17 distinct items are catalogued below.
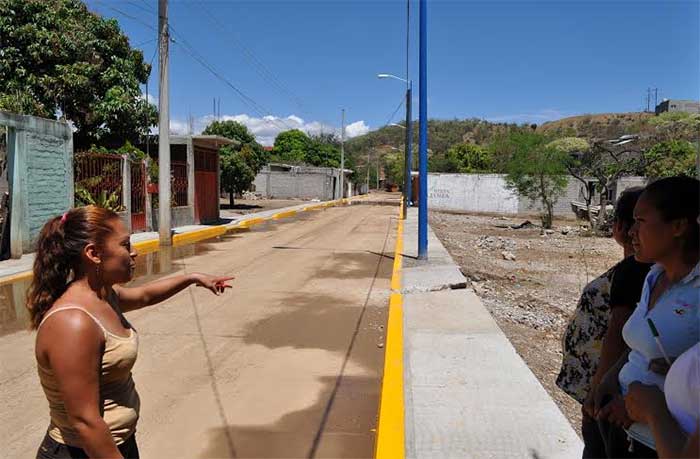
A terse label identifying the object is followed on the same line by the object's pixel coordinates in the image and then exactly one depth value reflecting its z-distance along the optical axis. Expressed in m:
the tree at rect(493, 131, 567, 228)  26.58
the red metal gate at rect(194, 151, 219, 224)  22.01
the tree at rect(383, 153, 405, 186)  86.50
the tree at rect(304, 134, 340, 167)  77.25
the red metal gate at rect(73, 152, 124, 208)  15.52
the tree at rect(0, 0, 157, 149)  18.50
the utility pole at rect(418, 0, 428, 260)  11.80
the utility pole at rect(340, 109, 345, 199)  57.15
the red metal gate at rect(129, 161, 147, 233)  17.58
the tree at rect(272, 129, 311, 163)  76.23
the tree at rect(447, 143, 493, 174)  70.12
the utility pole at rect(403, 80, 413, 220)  28.92
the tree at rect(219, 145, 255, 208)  29.31
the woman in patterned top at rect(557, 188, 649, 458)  2.31
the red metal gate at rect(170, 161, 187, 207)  20.33
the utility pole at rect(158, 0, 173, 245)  15.91
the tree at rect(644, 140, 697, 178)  25.78
